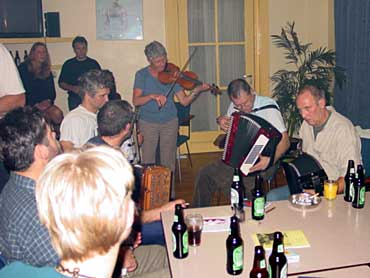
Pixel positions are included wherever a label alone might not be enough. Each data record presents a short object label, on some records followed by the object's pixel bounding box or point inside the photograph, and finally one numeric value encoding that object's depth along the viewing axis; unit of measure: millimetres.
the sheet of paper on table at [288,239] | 2291
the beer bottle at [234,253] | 2072
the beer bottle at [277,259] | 2014
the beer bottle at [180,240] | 2234
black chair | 5516
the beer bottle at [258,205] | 2594
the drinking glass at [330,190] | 2846
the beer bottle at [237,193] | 2734
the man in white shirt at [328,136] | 3318
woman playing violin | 4824
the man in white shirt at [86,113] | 3512
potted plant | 5988
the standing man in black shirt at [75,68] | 5867
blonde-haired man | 1383
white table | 2121
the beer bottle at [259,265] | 2002
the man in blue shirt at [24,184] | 1924
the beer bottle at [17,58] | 6100
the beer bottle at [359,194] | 2707
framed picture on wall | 6352
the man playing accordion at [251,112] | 3961
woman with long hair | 5484
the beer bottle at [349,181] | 2805
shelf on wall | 5924
